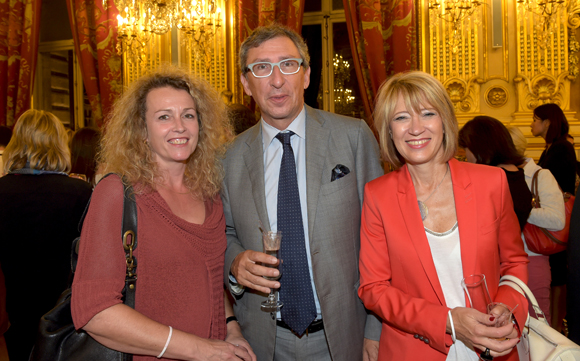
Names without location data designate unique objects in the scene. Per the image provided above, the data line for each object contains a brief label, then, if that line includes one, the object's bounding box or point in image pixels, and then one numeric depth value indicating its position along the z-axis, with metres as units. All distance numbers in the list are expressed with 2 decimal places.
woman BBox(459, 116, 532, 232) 2.86
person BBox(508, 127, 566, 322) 2.97
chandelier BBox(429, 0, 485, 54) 4.73
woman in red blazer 1.61
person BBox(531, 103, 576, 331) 3.86
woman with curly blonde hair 1.45
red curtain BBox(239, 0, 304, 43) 5.32
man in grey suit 1.83
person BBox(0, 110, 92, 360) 2.67
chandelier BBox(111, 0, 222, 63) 4.98
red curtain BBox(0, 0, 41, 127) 6.22
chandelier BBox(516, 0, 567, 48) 4.59
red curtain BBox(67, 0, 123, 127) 5.97
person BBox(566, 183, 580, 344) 1.45
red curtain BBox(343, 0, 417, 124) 5.11
